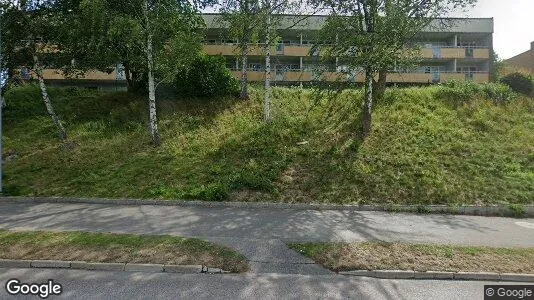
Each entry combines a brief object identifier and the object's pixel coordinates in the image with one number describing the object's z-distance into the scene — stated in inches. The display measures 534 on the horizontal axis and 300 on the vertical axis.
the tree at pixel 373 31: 418.9
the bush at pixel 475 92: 680.4
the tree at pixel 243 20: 494.3
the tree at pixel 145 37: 466.3
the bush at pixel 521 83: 729.6
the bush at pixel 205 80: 688.4
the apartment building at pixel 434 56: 1096.8
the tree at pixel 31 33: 512.4
